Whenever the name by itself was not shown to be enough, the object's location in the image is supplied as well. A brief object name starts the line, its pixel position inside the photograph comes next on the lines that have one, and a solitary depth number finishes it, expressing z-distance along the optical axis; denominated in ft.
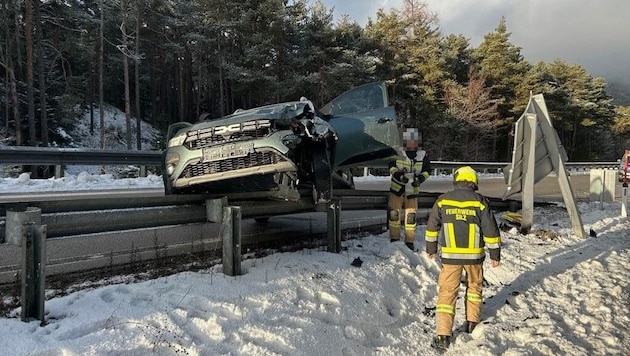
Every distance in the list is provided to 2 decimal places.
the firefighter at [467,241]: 12.92
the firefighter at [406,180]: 21.27
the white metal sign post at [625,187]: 34.12
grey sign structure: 25.76
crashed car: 14.66
